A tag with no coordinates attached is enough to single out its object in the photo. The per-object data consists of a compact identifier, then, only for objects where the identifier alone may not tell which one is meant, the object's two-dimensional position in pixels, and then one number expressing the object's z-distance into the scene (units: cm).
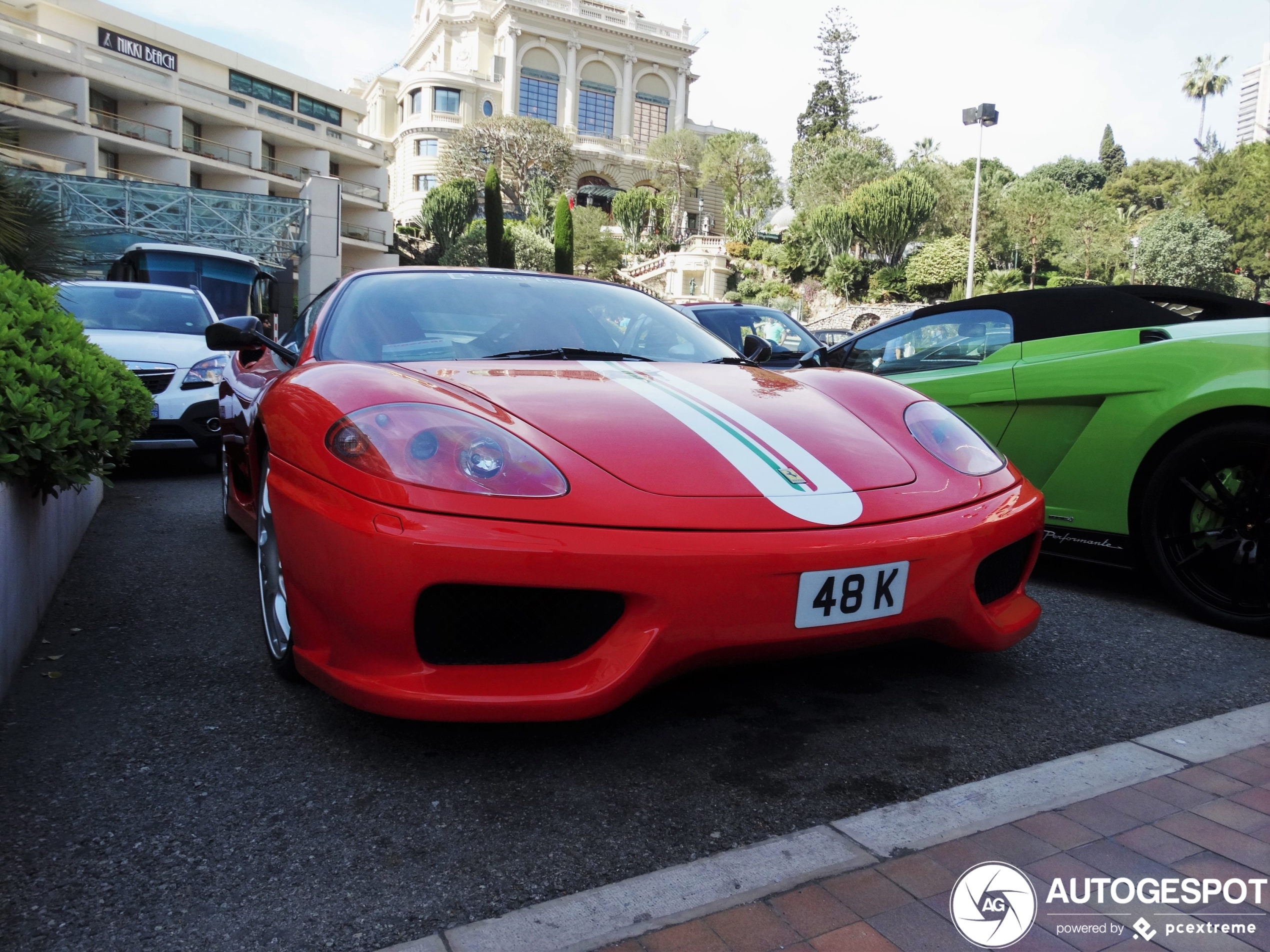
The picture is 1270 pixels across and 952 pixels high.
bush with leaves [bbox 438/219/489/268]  5100
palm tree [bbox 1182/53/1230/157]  8800
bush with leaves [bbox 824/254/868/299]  4538
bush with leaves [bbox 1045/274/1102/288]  4541
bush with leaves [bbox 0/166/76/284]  392
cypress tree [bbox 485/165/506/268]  4541
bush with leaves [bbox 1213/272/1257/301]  4575
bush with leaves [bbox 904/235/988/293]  4262
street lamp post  3328
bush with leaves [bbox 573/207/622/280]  5475
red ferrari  190
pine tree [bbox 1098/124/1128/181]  8388
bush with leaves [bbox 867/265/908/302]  4412
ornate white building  7031
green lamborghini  308
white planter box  253
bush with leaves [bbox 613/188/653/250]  6481
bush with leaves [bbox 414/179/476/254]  5562
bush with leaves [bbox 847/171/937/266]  4481
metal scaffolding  2092
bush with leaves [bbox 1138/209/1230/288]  4500
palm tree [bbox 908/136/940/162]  6888
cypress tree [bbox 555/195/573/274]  4662
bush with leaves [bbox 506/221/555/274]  4916
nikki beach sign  3891
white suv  638
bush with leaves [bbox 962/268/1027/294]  4269
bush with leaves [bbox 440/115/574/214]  6131
